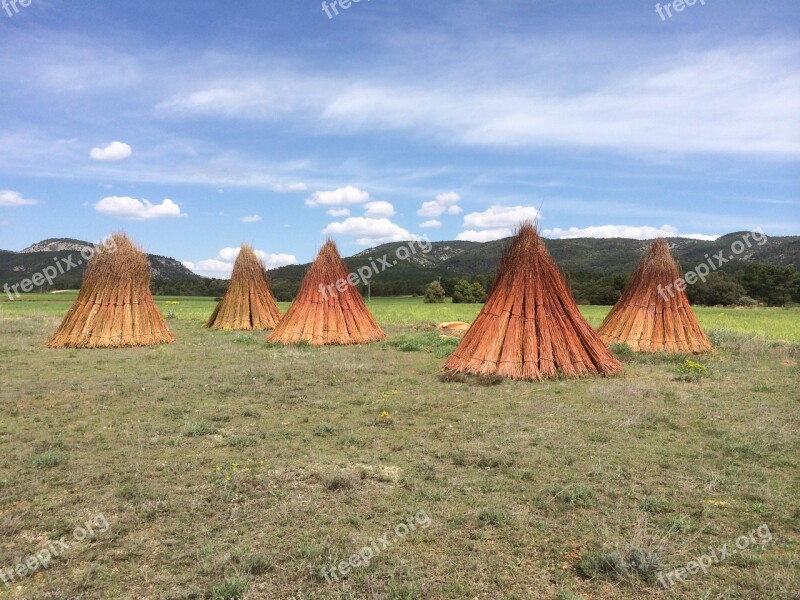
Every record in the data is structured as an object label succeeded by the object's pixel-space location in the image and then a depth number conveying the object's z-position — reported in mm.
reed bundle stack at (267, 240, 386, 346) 14523
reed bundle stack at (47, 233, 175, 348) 14070
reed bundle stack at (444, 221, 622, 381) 9266
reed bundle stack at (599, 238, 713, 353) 12602
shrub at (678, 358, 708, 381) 9234
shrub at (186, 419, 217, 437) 5996
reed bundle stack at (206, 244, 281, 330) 18922
